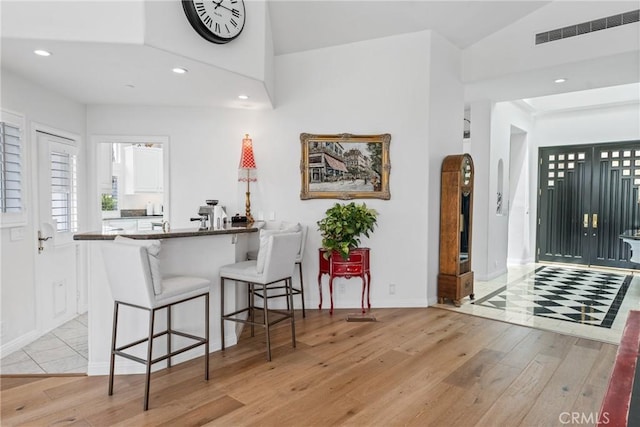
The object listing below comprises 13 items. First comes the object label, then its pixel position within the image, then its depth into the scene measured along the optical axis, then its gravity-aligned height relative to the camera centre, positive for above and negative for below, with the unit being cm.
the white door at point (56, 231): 390 -33
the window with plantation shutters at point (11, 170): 338 +27
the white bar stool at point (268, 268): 320 -58
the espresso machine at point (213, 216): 358 -15
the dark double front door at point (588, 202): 711 +1
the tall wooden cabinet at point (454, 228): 477 -33
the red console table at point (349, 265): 440 -73
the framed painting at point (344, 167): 472 +42
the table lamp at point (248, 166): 473 +42
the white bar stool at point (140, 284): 250 -58
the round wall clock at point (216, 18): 306 +151
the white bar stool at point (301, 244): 430 -48
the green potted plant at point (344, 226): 425 -28
